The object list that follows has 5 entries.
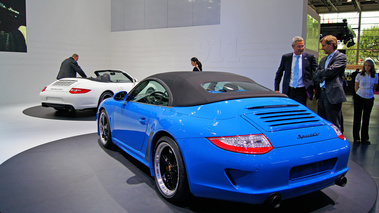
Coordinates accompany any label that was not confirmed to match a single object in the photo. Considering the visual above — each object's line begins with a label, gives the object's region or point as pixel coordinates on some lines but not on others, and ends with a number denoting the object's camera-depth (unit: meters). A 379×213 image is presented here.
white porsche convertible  6.33
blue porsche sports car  1.97
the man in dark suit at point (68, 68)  8.04
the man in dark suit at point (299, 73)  4.20
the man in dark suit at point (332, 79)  3.76
